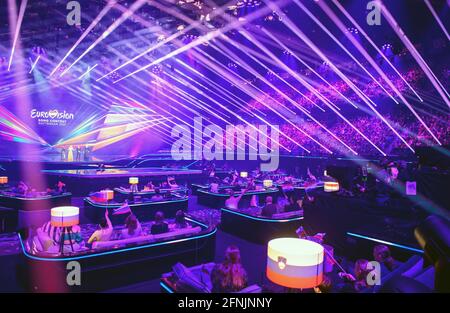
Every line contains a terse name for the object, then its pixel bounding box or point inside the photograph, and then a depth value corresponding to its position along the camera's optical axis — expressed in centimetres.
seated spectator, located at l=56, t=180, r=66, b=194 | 1126
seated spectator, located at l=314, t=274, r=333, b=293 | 373
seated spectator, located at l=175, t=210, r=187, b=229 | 689
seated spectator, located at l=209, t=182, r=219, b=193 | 1259
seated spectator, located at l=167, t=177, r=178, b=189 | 1303
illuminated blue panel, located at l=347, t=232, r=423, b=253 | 519
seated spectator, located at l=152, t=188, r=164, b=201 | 1061
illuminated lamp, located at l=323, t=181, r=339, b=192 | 721
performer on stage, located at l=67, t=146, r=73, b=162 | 2009
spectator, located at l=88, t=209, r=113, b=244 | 571
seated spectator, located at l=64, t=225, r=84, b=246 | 551
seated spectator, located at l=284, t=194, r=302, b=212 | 874
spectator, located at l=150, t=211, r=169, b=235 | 634
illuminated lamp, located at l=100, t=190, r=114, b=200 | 931
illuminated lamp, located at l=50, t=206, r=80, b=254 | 477
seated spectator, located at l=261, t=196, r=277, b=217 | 834
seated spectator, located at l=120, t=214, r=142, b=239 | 618
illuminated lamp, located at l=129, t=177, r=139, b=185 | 1130
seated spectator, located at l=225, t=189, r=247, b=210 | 958
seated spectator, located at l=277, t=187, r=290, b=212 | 877
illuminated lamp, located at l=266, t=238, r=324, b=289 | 227
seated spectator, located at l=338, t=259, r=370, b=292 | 361
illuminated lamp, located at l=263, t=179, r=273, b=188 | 1287
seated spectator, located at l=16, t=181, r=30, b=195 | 1081
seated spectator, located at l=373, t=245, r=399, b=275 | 430
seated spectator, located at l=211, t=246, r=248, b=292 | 382
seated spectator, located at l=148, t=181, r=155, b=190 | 1197
